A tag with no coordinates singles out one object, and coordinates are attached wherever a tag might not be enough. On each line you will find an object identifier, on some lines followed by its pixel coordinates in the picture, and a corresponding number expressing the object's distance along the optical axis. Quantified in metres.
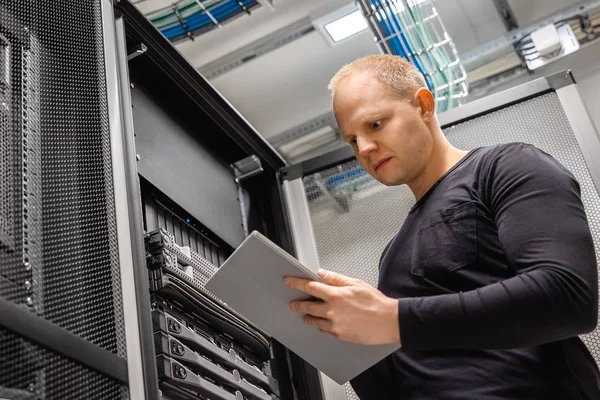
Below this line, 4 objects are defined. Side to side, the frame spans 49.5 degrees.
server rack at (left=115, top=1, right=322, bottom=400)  1.17
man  0.84
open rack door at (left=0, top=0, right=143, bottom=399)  0.82
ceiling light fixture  2.52
